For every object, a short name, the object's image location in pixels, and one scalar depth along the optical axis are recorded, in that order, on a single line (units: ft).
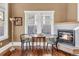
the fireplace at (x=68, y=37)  9.41
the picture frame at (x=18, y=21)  6.78
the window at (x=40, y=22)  7.53
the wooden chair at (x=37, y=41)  7.45
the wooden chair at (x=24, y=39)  7.15
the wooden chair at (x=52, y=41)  7.29
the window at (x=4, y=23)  5.68
